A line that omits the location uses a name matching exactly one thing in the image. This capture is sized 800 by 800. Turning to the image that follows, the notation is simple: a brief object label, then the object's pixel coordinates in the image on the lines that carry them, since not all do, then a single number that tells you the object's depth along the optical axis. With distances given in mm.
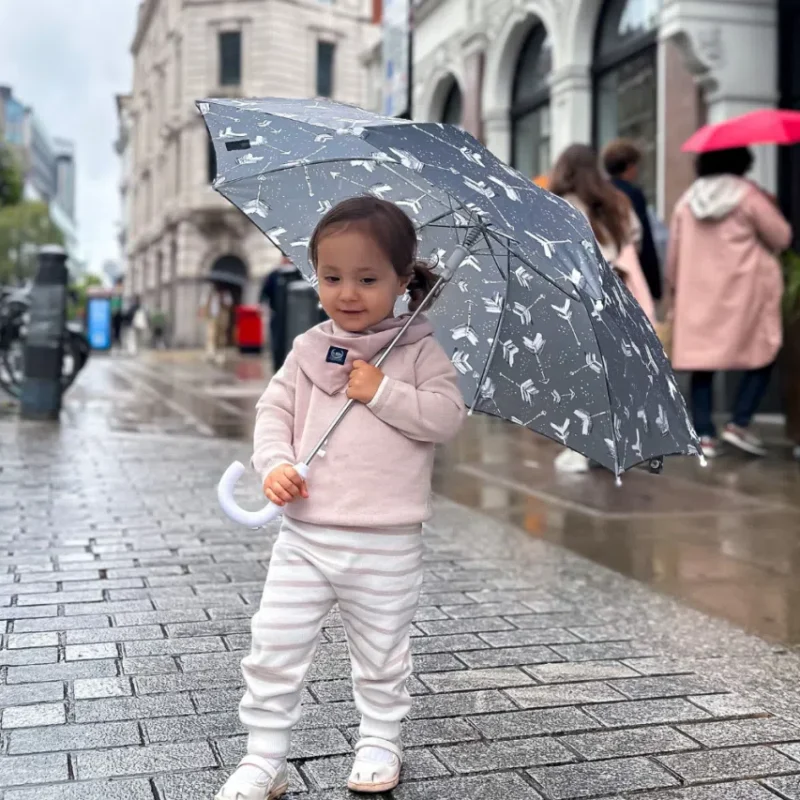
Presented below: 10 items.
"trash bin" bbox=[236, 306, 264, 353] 28875
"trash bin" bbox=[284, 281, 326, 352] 12461
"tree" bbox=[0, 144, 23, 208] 57531
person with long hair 6773
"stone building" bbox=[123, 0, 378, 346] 46438
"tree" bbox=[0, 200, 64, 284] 74562
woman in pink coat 7773
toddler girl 2391
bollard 9914
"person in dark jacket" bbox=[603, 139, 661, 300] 7617
